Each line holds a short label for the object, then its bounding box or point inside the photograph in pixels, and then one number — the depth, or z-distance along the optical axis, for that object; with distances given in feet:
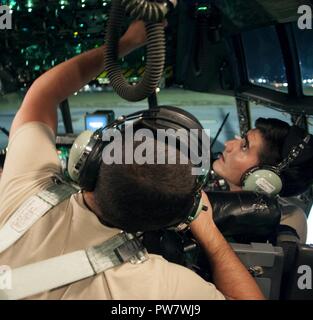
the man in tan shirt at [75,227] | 2.55
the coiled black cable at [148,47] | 2.05
